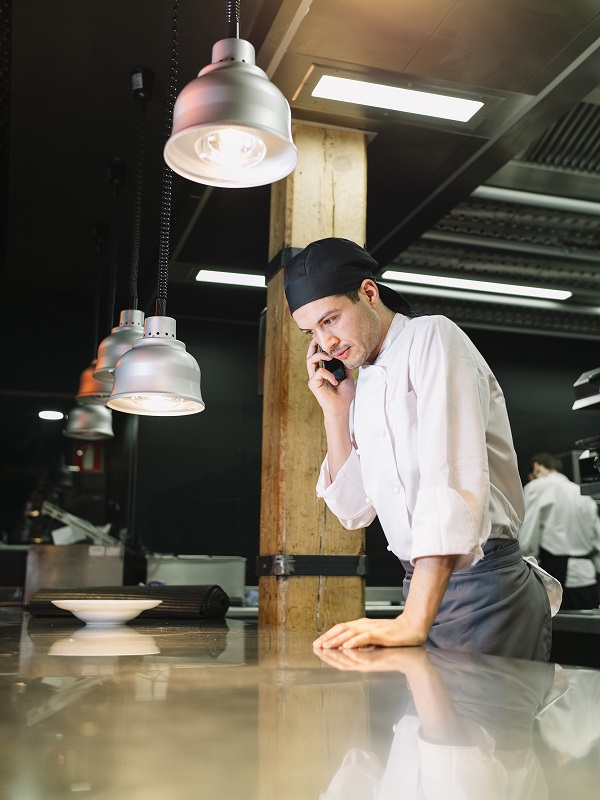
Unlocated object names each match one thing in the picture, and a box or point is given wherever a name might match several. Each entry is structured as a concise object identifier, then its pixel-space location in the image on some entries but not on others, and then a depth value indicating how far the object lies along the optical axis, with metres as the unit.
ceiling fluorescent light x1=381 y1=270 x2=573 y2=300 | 5.05
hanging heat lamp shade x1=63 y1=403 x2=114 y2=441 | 4.55
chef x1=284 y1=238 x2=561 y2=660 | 1.44
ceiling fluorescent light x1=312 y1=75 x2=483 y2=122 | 2.79
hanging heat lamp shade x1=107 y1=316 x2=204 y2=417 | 2.24
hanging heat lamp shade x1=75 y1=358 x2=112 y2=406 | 3.72
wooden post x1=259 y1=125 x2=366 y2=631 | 2.67
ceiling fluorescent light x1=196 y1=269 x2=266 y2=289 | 4.93
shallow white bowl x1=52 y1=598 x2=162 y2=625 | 1.94
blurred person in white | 5.11
